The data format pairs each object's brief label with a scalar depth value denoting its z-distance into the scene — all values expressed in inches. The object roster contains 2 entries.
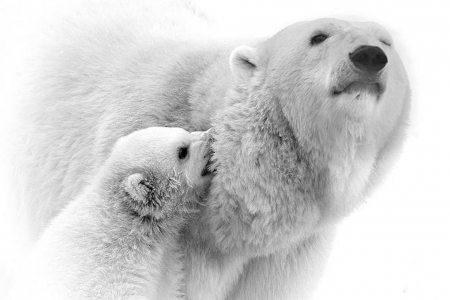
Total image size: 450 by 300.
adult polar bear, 324.2
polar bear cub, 342.0
